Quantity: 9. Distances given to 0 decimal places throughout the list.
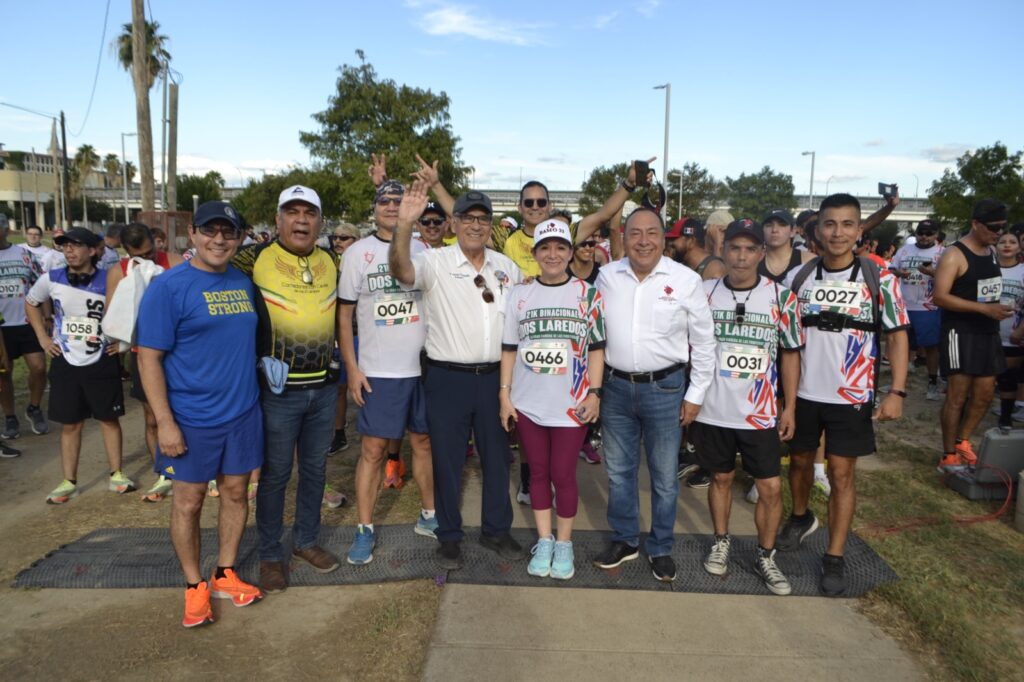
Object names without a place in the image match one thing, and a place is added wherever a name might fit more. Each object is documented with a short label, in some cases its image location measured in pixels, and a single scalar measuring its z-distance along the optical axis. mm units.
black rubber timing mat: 3664
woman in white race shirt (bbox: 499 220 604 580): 3488
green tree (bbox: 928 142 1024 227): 19109
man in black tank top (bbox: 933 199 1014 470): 5215
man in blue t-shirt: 3055
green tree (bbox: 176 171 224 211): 62019
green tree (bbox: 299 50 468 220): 34469
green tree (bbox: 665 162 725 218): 45344
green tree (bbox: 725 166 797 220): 78750
